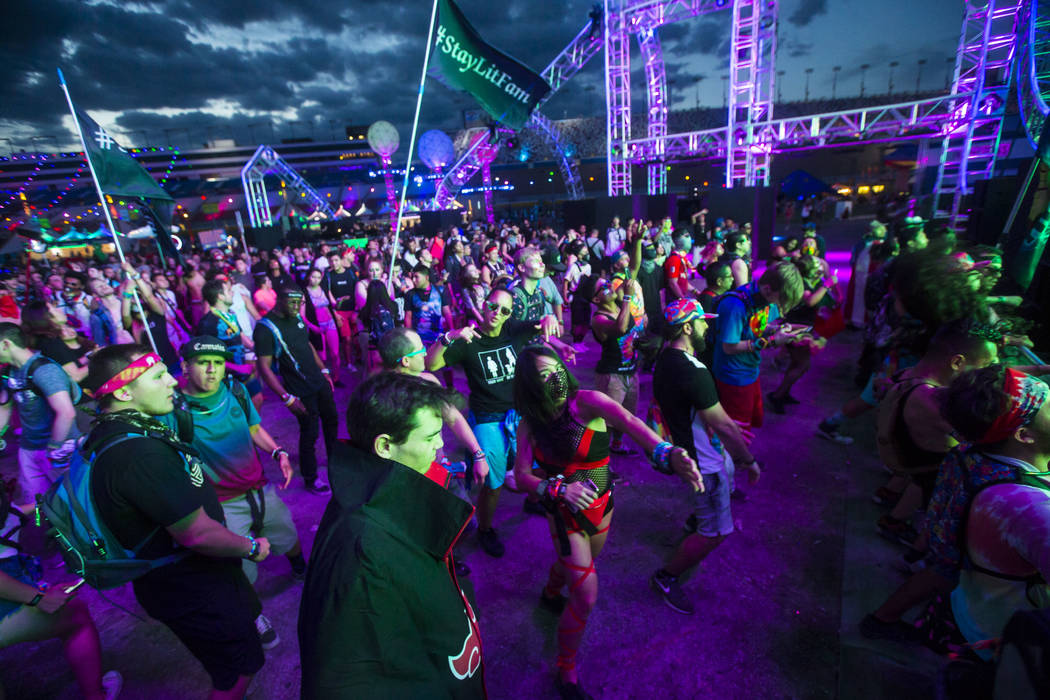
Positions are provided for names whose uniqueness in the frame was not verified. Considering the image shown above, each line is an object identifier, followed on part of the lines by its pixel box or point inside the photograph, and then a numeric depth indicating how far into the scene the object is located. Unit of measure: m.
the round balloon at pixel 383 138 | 23.78
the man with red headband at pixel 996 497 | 1.53
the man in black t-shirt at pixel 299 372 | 3.97
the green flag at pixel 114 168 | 4.33
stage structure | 12.91
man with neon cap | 2.69
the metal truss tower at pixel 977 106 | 11.96
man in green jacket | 1.09
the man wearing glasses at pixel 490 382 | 3.44
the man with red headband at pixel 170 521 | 1.77
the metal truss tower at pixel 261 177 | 20.97
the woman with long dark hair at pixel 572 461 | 2.26
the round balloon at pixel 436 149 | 25.55
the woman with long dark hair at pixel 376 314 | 5.82
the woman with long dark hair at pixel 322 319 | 6.88
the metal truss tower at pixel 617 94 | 17.83
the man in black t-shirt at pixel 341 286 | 7.44
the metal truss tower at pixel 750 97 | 15.25
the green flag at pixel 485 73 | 5.78
